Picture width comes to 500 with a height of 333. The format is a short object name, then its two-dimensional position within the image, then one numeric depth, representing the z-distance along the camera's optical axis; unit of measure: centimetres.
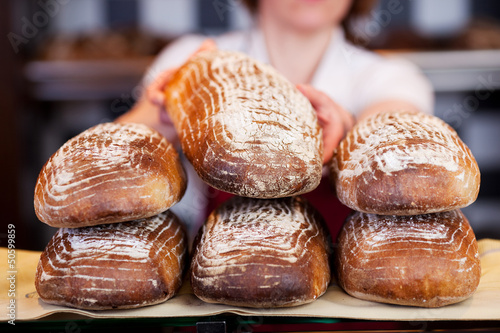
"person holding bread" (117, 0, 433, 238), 155
